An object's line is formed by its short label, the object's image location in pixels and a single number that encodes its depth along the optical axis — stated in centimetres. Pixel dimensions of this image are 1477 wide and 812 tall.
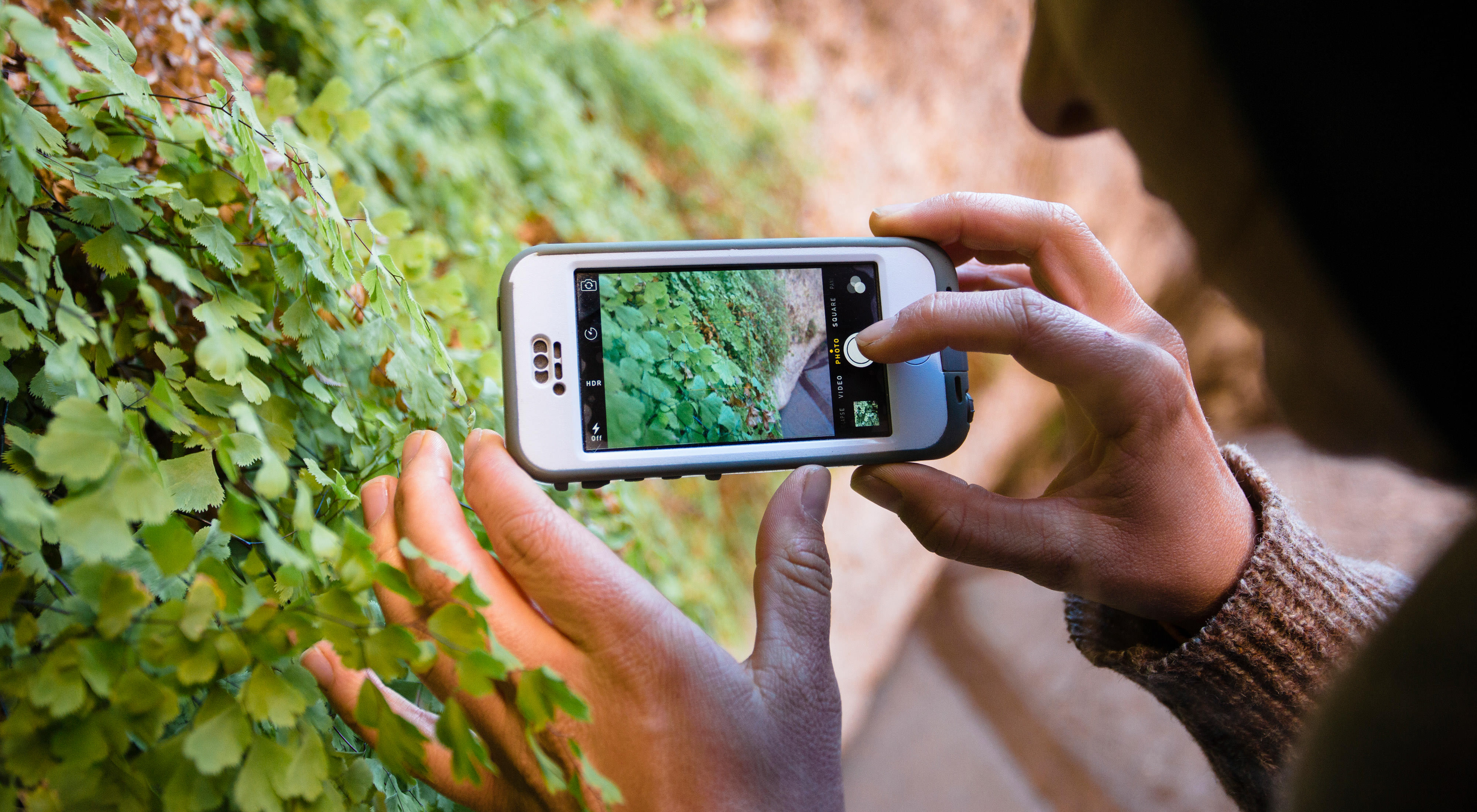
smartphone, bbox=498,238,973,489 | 57
